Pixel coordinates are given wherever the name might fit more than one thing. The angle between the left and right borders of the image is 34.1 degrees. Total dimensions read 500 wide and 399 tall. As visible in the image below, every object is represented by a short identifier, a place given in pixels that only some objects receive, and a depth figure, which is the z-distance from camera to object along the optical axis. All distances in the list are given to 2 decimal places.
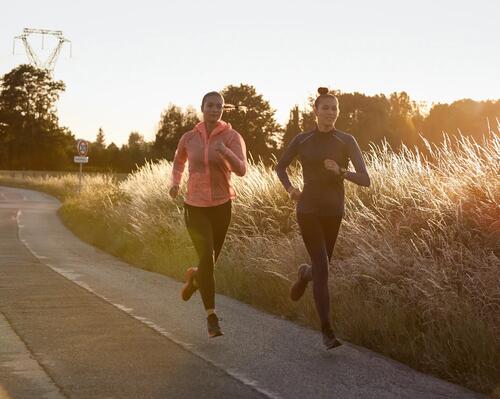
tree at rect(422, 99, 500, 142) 48.56
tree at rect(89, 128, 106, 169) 94.60
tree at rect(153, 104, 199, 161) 75.59
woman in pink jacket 7.01
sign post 36.31
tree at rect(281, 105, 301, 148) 51.03
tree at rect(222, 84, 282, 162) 63.70
